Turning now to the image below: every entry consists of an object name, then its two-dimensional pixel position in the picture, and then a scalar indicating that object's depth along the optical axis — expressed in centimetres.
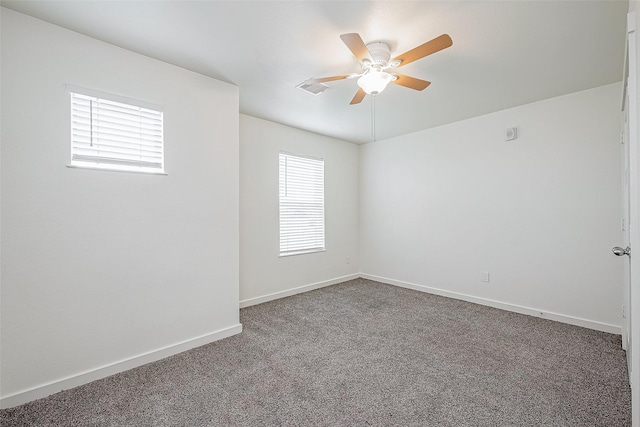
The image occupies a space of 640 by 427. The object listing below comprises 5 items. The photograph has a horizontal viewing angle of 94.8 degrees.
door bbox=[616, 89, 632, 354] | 232
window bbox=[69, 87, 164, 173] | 215
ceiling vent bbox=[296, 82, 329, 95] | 242
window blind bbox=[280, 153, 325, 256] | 441
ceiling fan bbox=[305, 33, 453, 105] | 196
